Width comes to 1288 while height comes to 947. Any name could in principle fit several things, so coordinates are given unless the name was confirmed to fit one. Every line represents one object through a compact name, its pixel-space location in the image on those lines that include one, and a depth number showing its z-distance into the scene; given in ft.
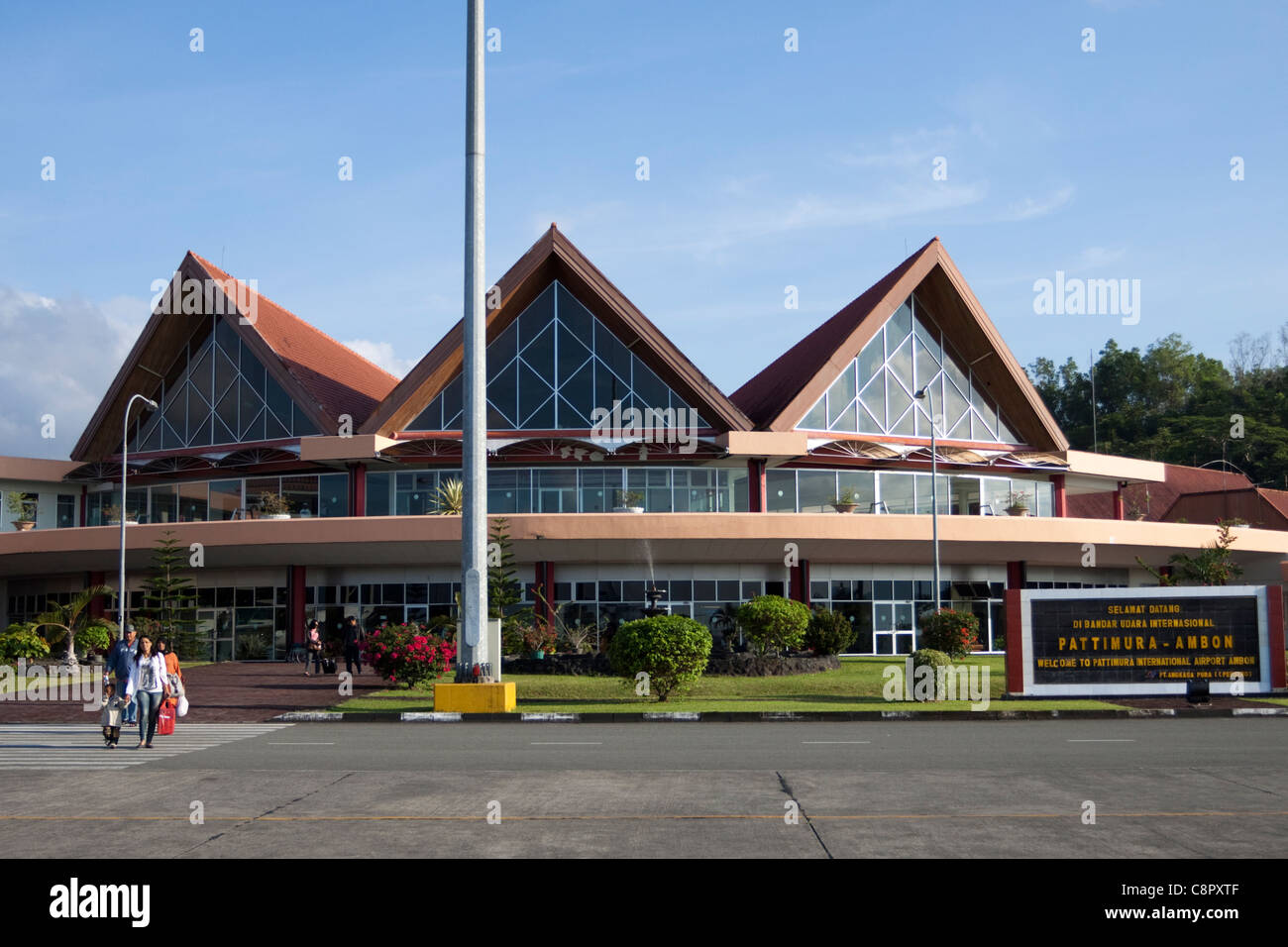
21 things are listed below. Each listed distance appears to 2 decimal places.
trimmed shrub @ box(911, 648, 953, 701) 79.26
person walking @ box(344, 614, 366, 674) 101.14
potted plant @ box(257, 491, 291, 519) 133.49
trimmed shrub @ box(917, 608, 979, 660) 108.17
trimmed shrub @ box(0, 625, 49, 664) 109.50
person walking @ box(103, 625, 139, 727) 58.34
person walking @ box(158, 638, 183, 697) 61.36
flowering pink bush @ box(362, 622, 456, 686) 83.71
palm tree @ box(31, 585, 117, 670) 125.39
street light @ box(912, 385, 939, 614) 121.39
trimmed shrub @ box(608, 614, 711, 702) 75.00
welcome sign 76.54
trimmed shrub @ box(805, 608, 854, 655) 107.24
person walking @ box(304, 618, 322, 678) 104.01
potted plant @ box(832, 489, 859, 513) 132.98
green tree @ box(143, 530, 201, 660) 129.18
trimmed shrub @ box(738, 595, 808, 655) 98.99
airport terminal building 129.39
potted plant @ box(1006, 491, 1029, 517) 139.85
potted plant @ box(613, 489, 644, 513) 128.67
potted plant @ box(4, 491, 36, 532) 143.02
